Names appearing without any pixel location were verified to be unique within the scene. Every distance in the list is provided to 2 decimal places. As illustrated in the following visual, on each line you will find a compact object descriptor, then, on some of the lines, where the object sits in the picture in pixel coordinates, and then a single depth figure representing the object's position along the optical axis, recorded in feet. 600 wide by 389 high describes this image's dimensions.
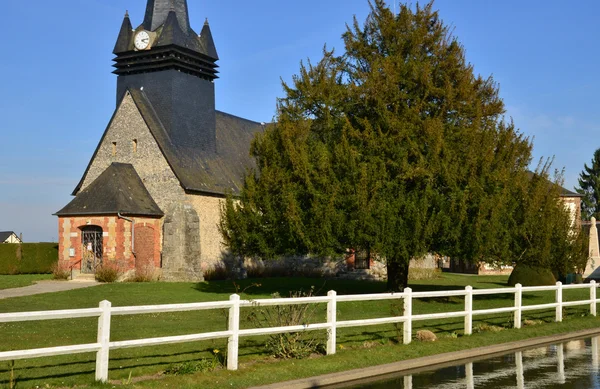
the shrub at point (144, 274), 106.01
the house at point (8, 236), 293.57
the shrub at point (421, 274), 130.21
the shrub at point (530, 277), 113.29
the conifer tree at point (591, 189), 295.28
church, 110.42
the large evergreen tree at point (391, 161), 71.77
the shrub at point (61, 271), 107.96
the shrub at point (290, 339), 40.19
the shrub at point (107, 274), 103.09
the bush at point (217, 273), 118.83
